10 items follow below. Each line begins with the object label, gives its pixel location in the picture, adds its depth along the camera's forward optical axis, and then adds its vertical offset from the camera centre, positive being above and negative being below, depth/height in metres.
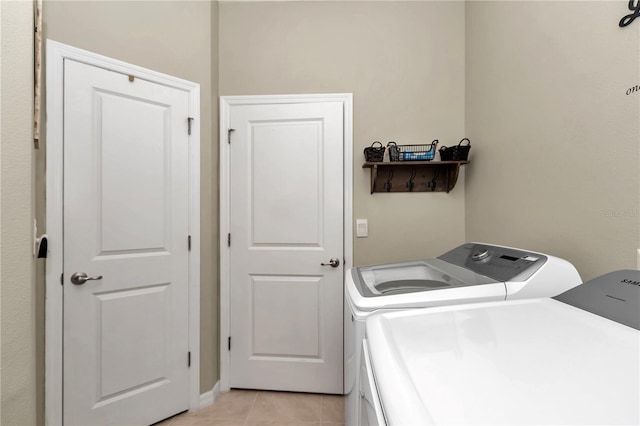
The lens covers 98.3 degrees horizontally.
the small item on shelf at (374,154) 1.87 +0.41
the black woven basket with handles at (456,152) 1.82 +0.41
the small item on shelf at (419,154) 1.86 +0.40
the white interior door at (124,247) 1.49 -0.21
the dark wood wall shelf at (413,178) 1.99 +0.26
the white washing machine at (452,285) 0.97 -0.28
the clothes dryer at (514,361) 0.40 -0.27
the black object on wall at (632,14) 0.85 +0.63
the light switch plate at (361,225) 2.04 -0.09
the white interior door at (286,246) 2.02 -0.24
